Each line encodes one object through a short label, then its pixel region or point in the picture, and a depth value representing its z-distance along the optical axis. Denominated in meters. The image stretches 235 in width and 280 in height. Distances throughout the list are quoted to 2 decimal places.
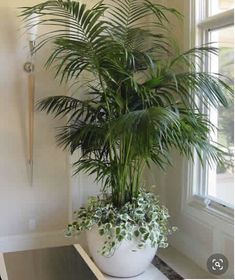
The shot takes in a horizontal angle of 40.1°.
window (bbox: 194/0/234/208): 2.40
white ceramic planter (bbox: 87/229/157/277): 2.28
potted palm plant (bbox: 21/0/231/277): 2.20
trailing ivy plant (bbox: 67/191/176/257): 2.24
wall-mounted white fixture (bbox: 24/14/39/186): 2.81
